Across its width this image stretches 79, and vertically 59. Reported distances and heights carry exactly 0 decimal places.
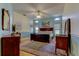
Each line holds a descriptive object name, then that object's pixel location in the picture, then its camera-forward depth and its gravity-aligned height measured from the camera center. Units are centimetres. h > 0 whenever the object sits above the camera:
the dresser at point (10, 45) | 107 -37
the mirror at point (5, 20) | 111 +20
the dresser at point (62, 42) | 126 -35
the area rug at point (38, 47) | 125 -52
